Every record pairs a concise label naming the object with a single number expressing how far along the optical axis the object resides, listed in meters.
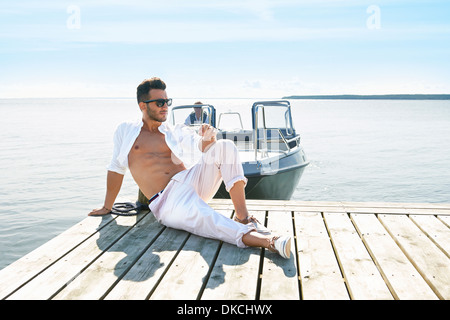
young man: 3.00
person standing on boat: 7.94
